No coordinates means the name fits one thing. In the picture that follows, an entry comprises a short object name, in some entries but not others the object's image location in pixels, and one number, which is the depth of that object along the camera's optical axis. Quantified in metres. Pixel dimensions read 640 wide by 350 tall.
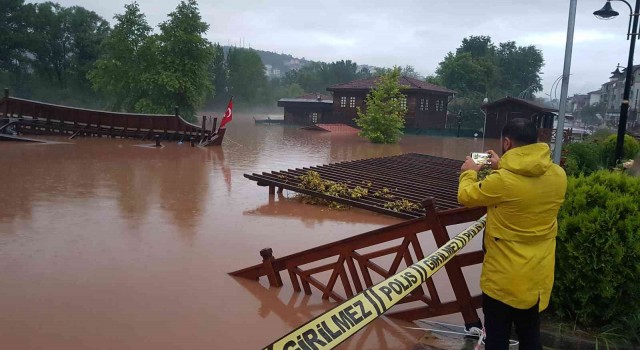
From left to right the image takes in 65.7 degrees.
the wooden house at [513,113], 33.81
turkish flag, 21.41
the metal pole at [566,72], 7.62
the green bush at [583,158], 12.26
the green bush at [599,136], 18.43
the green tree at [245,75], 74.19
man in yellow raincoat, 2.84
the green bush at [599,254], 3.61
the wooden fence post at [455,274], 4.08
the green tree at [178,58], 35.09
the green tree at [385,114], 29.67
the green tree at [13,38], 43.25
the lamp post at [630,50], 10.24
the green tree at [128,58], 36.31
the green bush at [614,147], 14.41
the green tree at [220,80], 73.00
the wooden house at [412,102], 40.47
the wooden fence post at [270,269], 5.78
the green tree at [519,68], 65.06
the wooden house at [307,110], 45.31
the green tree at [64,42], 45.44
